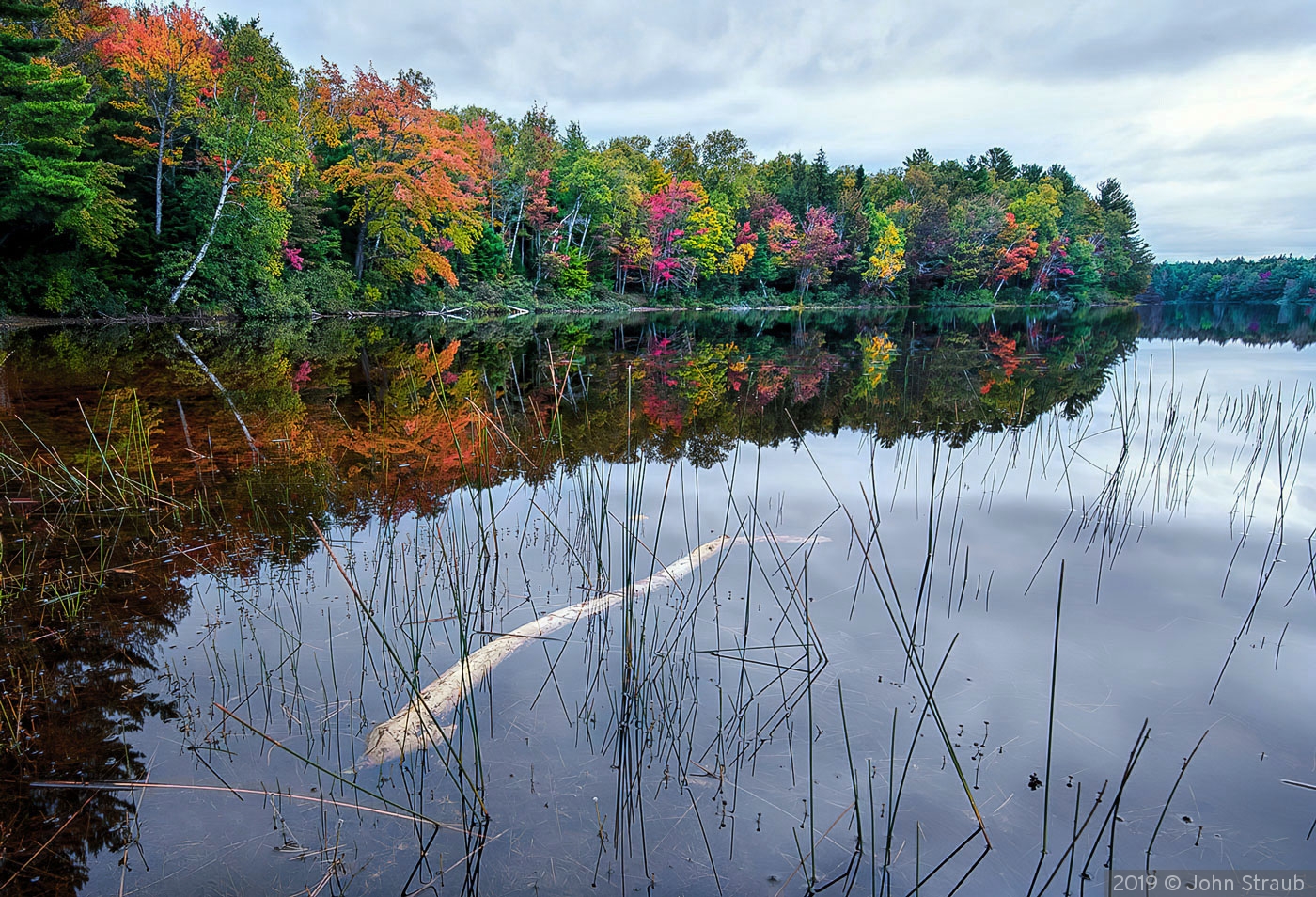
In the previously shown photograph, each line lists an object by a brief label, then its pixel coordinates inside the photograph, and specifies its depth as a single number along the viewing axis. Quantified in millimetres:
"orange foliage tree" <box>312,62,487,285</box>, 24000
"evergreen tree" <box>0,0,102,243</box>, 14805
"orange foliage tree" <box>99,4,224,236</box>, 18062
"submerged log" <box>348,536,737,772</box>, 2600
